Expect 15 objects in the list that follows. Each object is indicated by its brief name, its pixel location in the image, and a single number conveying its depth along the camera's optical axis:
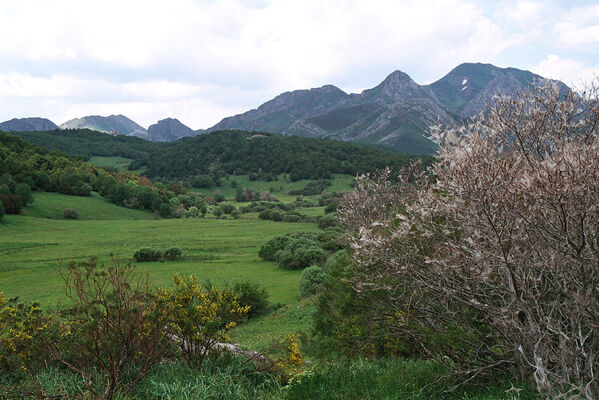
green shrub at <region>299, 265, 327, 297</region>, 28.19
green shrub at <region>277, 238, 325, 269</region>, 41.59
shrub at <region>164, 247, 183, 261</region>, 47.09
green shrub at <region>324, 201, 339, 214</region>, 81.96
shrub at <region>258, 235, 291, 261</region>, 46.84
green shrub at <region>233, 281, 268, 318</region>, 26.23
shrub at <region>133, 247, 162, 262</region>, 46.16
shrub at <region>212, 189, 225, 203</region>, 131.25
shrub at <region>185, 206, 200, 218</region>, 94.98
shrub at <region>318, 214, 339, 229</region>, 67.20
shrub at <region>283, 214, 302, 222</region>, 80.79
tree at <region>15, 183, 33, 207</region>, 70.44
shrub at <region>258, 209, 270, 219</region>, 86.88
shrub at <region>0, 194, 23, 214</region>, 65.00
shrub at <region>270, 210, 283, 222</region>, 84.19
